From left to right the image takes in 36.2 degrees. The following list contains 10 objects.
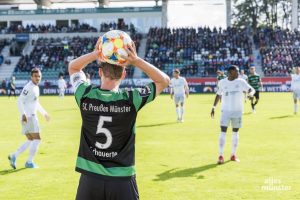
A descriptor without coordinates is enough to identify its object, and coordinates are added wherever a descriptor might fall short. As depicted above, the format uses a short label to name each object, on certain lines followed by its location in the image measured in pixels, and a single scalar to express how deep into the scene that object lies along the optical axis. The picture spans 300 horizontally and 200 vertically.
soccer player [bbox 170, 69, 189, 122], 20.71
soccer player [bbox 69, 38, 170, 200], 3.93
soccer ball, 3.64
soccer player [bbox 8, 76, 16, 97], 43.65
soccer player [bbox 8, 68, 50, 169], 10.56
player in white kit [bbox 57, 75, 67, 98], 40.96
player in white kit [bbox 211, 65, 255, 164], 11.30
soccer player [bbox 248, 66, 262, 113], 24.77
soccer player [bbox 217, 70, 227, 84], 26.86
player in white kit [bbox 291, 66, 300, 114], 23.34
